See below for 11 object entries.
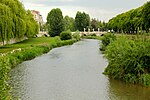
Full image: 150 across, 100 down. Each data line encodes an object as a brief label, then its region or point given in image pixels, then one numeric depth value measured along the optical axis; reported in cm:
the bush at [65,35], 8814
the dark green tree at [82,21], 14300
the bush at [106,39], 5336
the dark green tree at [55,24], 10475
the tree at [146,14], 5102
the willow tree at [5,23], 3934
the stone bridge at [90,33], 13535
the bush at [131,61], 2481
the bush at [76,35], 10210
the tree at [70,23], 15088
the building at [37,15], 18698
